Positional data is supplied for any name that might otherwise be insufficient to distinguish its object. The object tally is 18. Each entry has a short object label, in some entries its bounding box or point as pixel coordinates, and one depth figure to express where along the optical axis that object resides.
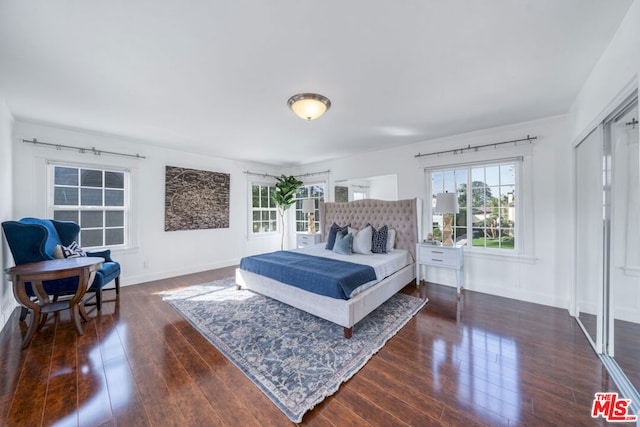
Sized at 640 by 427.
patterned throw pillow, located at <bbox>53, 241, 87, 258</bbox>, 3.04
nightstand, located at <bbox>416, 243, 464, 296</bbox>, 3.58
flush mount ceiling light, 2.54
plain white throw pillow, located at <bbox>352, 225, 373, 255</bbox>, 3.94
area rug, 1.80
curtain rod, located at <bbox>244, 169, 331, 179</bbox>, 5.86
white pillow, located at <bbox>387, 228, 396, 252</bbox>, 4.23
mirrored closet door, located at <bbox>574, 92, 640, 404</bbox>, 1.81
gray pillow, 3.93
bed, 2.56
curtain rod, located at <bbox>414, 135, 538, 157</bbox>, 3.39
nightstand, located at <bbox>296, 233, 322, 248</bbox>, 5.40
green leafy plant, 6.23
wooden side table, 2.32
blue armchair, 2.66
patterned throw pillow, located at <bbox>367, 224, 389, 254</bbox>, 4.00
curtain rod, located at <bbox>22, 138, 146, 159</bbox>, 3.39
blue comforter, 2.58
